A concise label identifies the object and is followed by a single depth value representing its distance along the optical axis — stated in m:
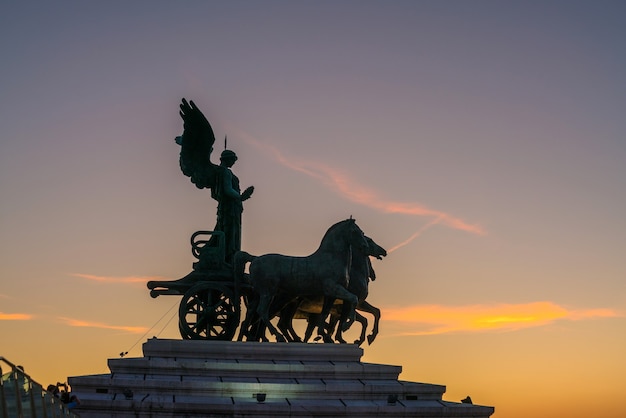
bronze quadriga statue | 31.06
